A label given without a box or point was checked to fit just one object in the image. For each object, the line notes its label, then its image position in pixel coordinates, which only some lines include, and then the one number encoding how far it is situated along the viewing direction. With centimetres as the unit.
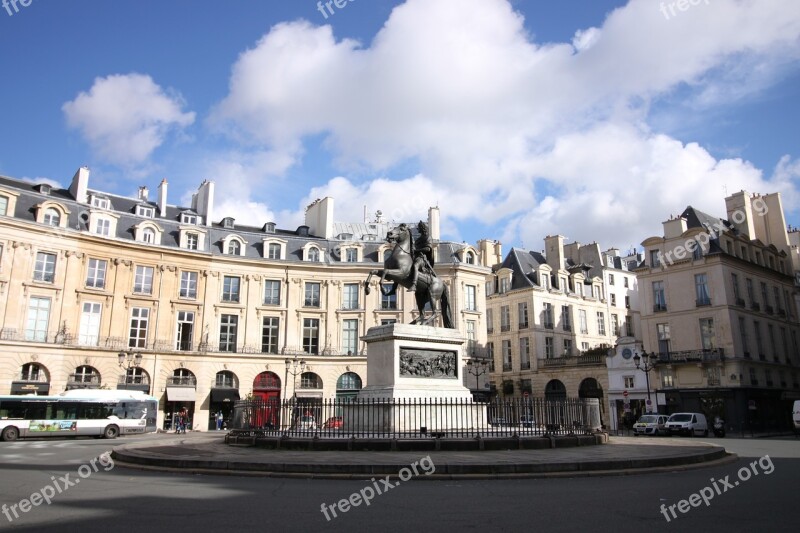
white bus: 3188
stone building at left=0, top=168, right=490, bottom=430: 4153
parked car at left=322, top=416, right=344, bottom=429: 1783
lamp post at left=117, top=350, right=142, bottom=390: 4365
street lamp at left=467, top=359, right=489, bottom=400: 5125
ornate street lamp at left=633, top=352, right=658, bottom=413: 4394
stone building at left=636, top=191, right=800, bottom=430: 4388
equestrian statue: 1886
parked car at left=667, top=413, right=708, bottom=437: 3419
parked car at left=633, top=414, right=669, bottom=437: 3559
